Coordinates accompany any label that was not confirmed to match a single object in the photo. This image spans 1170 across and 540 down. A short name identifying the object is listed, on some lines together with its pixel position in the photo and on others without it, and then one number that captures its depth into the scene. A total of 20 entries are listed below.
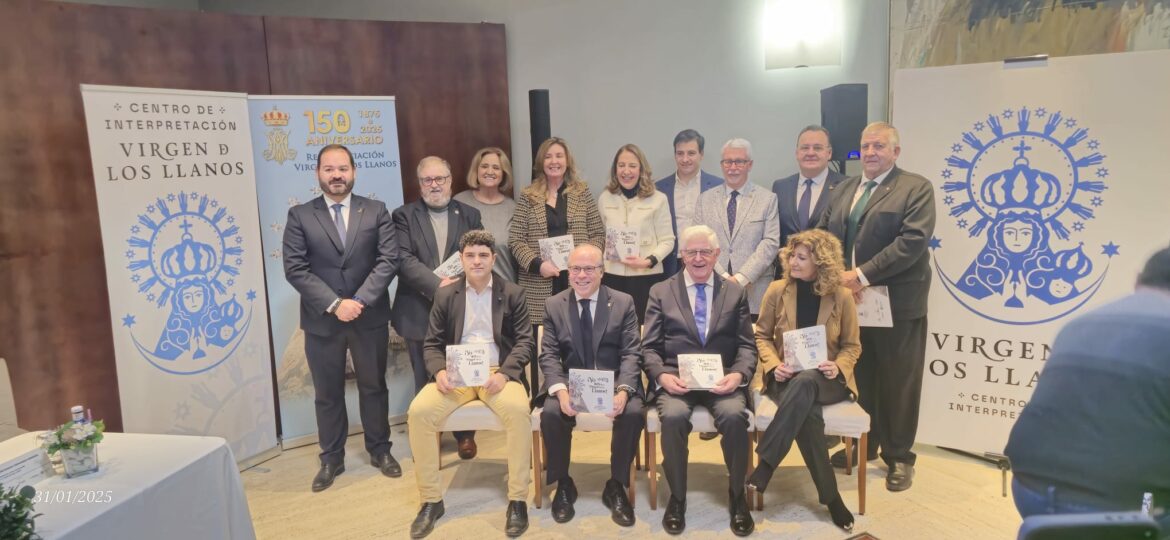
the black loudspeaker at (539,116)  4.50
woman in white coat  3.94
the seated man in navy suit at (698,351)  3.07
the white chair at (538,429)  3.15
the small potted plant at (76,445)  2.11
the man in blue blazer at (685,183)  4.04
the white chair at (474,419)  3.25
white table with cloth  1.91
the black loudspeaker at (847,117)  4.18
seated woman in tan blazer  3.07
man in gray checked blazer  3.80
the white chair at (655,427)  3.13
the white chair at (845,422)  3.06
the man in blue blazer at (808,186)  3.71
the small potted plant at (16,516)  1.68
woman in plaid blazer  3.99
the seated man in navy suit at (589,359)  3.18
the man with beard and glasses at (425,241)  3.83
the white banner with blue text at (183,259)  3.28
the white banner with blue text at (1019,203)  3.04
